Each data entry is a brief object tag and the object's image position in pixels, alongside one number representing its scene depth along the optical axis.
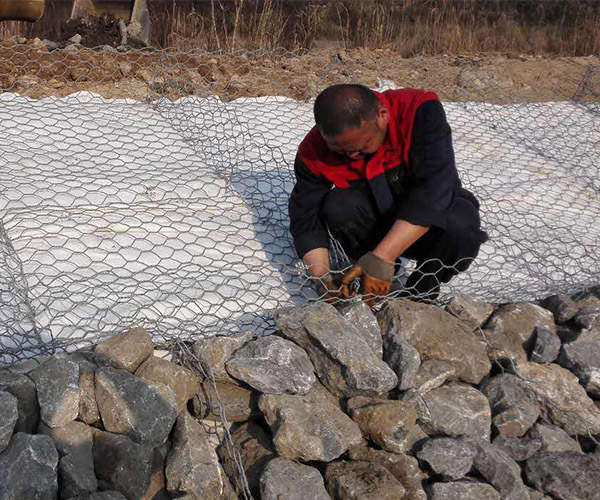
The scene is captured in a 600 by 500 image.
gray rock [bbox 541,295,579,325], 2.67
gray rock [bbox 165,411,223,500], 1.88
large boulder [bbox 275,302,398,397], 2.14
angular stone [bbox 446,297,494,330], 2.57
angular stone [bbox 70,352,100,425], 1.99
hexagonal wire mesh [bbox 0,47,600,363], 2.57
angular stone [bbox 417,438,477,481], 1.99
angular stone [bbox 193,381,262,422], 2.12
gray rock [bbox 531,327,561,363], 2.44
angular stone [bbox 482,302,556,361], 2.48
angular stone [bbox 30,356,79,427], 1.93
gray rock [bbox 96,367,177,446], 1.95
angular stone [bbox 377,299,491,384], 2.34
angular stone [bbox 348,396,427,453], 2.04
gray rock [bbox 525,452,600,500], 1.99
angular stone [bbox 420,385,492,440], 2.15
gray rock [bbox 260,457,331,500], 1.84
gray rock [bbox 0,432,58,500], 1.71
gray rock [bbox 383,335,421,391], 2.21
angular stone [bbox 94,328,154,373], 2.09
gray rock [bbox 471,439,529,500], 1.96
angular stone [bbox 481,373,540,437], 2.20
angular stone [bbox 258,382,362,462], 1.95
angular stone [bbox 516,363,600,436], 2.26
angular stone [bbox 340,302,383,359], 2.31
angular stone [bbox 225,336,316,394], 2.09
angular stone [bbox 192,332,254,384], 2.17
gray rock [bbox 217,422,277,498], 1.96
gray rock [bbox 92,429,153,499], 1.85
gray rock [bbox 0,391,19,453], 1.80
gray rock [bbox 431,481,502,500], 1.92
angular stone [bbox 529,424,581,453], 2.17
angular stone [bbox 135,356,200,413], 2.08
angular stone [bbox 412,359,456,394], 2.23
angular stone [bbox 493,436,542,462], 2.13
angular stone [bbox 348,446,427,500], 1.95
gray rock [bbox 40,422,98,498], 1.78
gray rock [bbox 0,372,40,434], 1.93
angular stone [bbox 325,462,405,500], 1.87
